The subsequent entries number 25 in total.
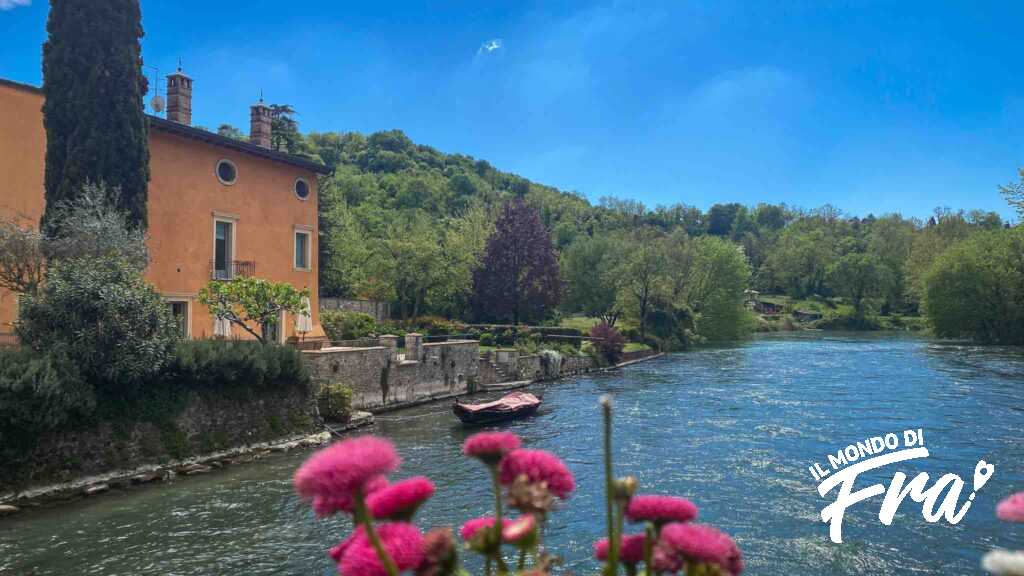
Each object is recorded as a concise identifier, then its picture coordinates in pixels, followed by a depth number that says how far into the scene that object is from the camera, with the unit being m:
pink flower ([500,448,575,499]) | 1.99
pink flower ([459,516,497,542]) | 1.95
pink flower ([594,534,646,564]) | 1.96
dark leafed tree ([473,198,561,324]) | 51.25
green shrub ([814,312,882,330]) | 79.88
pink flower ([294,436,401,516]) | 1.65
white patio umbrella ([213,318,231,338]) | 23.12
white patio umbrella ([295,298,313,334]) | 25.56
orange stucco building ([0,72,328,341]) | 20.48
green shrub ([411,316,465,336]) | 42.88
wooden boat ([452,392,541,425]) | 22.88
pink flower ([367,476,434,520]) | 1.89
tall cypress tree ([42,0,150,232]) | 19.59
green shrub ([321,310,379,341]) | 31.94
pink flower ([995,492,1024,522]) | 1.47
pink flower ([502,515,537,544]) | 1.66
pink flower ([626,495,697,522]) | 2.02
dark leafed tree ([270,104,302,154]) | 56.77
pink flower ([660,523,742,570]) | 1.76
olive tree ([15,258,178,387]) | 15.11
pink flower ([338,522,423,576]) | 1.71
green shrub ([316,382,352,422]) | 22.16
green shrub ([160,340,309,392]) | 17.42
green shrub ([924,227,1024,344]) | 52.50
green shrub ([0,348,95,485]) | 13.48
